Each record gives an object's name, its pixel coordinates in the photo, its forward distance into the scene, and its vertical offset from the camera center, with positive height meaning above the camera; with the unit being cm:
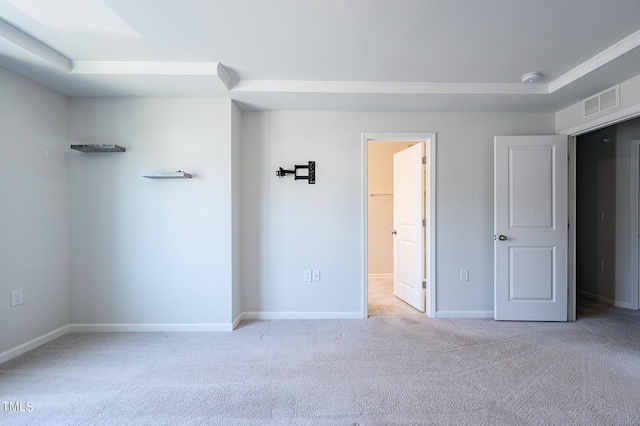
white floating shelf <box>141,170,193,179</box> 284 +36
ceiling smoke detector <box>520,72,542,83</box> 261 +120
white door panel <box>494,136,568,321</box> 320 -19
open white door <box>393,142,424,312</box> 353 -19
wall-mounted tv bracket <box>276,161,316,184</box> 330 +44
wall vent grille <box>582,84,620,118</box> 265 +103
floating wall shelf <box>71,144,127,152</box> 279 +61
